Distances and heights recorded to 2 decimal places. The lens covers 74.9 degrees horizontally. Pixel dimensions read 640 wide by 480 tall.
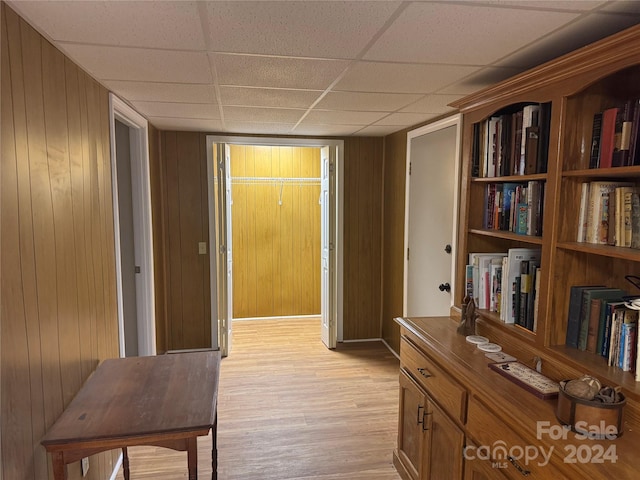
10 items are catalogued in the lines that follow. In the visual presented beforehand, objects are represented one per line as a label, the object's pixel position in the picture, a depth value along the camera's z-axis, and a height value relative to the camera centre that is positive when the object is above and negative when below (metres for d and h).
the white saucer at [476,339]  1.98 -0.66
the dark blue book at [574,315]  1.60 -0.44
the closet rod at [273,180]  5.18 +0.25
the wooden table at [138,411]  1.47 -0.83
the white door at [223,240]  3.98 -0.39
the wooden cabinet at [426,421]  1.75 -1.04
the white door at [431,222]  3.01 -0.17
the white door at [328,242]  4.22 -0.43
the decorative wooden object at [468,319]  2.09 -0.60
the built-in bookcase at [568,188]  1.49 +0.05
